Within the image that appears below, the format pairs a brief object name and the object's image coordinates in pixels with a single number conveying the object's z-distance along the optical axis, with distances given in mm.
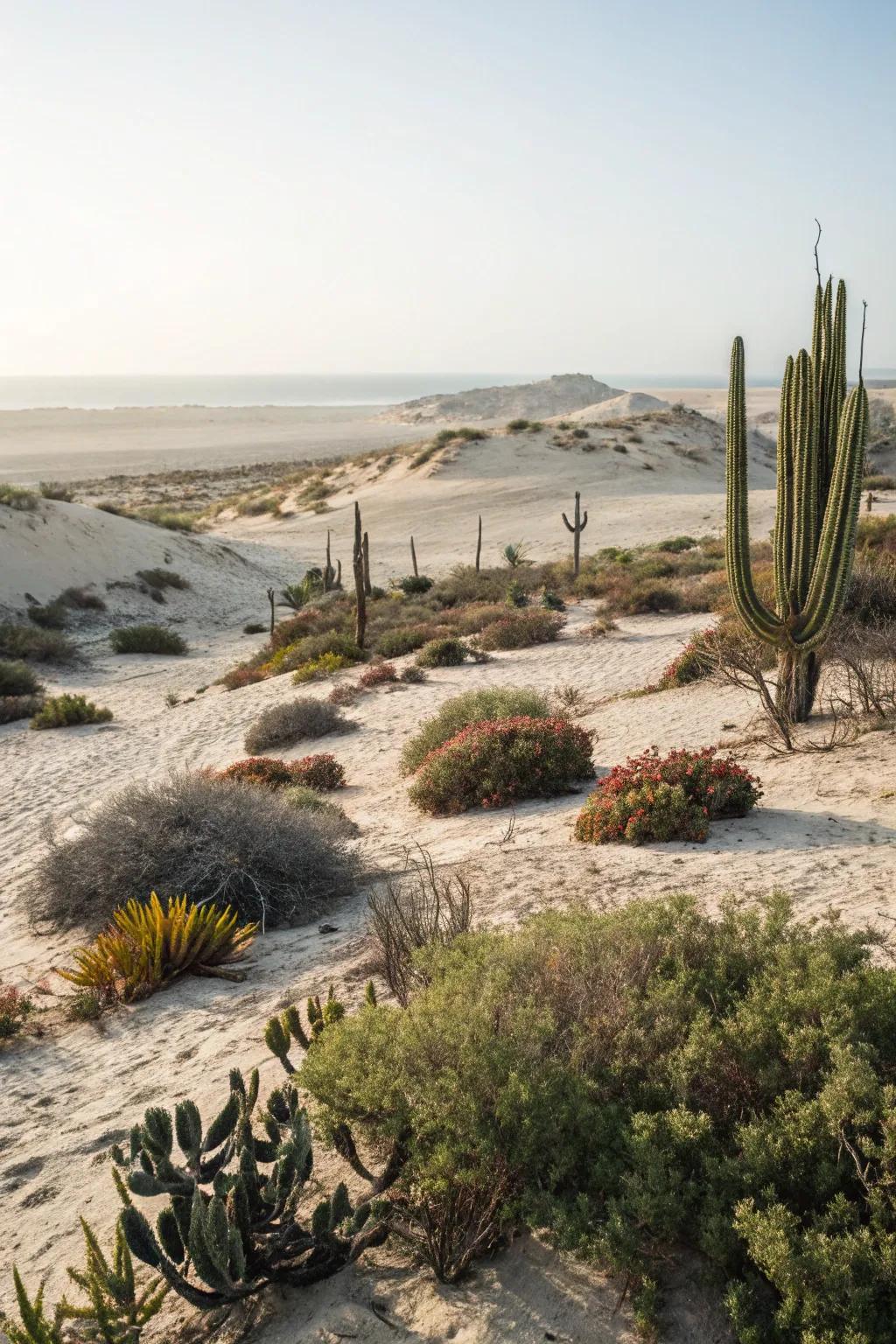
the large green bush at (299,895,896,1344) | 2719
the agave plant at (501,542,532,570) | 28325
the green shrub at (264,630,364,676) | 19172
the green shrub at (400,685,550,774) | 11438
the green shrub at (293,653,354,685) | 17906
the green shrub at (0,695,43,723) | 17734
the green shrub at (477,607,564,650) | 18234
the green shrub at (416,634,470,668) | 17266
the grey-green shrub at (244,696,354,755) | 14227
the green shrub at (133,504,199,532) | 36781
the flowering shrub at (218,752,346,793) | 11469
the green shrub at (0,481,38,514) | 30766
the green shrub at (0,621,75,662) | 22438
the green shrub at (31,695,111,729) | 16766
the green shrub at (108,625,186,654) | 24234
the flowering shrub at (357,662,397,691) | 16375
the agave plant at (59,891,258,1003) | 6078
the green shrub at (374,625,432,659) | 18906
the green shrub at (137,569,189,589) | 30188
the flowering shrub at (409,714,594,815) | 9562
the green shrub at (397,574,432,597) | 27094
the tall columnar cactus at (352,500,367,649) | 19781
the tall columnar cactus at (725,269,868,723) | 8773
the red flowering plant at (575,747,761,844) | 7312
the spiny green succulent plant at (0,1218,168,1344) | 2961
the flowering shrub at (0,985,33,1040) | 5773
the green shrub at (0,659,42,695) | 19203
